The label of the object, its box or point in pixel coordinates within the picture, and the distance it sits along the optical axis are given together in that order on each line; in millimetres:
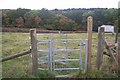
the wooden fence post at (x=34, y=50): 2242
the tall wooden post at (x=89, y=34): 2410
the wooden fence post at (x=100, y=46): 2419
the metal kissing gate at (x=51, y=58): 2246
